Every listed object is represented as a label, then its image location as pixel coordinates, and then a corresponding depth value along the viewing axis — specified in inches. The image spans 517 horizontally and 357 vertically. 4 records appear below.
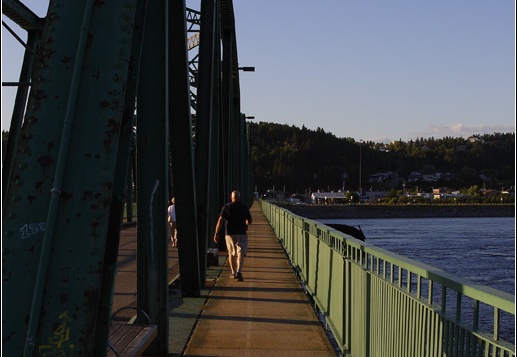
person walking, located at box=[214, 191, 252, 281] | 500.4
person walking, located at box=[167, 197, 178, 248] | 815.6
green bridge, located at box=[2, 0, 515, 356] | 121.3
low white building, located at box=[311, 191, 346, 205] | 6668.3
